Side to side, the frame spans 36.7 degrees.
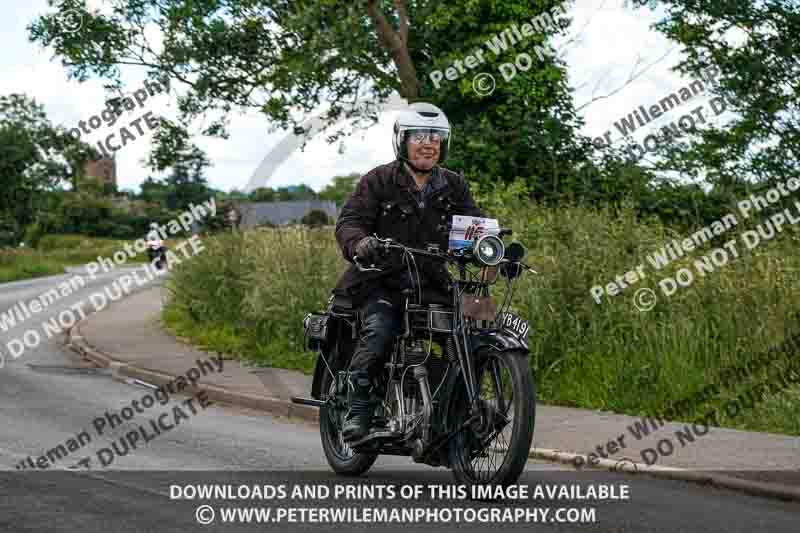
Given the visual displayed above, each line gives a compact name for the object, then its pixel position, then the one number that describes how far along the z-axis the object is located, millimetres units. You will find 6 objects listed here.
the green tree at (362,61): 23641
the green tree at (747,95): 22453
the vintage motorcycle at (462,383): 6523
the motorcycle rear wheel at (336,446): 7855
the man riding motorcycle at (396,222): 7348
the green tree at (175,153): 26344
